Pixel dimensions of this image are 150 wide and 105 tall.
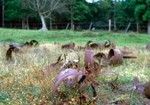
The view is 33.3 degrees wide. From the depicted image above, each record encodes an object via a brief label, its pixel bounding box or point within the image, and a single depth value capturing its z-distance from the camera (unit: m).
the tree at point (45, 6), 26.98
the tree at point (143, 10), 25.48
